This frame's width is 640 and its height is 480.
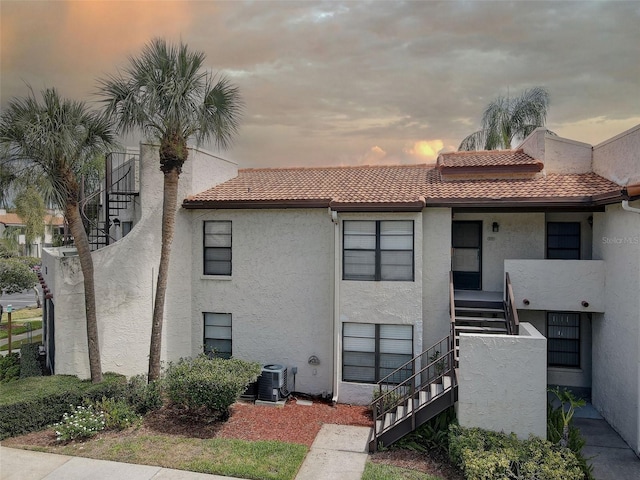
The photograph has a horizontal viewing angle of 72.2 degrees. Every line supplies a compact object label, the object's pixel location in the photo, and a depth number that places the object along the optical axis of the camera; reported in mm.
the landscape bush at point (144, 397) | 11234
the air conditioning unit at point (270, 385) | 12398
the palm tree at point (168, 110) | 11383
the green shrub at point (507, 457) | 7863
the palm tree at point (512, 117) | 25500
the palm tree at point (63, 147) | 11172
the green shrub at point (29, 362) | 14576
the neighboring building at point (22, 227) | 43266
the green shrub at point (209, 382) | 10461
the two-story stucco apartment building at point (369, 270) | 12031
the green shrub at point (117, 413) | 10438
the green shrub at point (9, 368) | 15056
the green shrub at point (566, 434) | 8555
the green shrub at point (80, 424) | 9898
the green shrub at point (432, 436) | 9555
